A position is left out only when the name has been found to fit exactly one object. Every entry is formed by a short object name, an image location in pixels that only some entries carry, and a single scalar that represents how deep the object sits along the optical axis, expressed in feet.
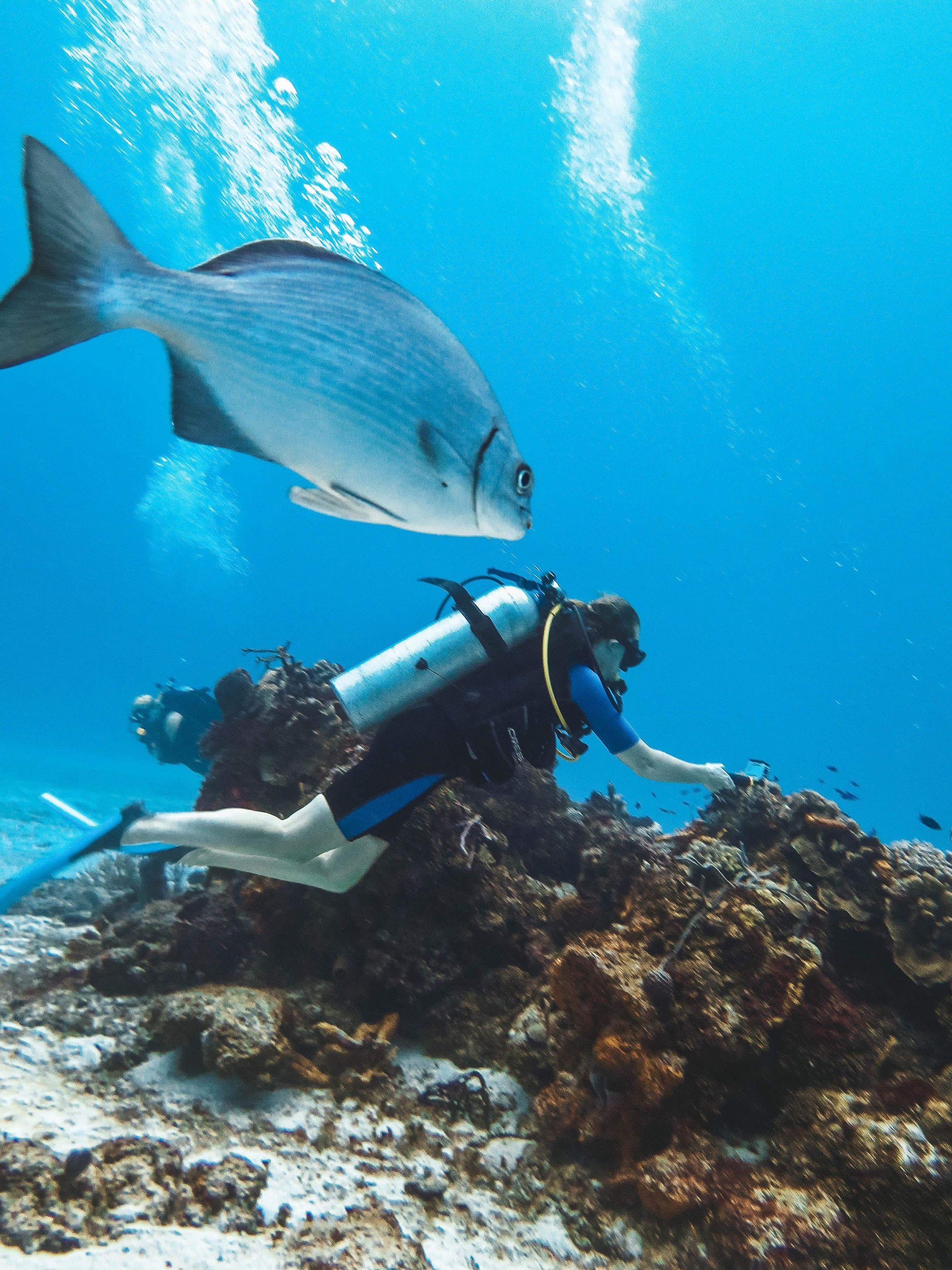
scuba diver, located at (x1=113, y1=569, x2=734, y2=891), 11.10
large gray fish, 3.78
